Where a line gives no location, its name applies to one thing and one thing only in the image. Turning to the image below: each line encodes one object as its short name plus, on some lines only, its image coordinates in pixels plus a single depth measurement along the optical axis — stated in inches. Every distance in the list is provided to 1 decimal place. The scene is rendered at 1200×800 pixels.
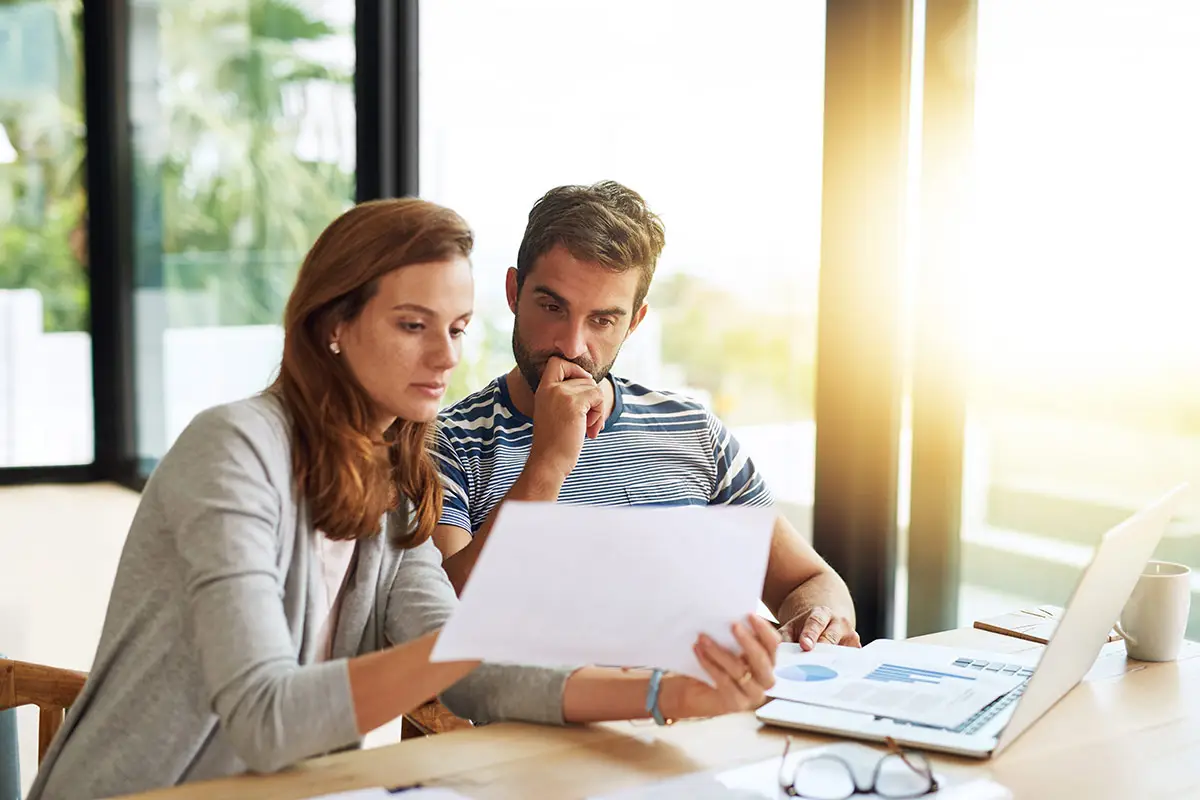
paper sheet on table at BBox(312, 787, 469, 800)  42.2
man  71.7
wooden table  44.0
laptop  47.6
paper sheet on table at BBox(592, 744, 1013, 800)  43.4
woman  45.5
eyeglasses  43.5
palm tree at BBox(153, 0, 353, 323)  190.7
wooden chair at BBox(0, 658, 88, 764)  54.7
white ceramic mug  61.1
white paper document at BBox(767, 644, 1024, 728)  51.1
